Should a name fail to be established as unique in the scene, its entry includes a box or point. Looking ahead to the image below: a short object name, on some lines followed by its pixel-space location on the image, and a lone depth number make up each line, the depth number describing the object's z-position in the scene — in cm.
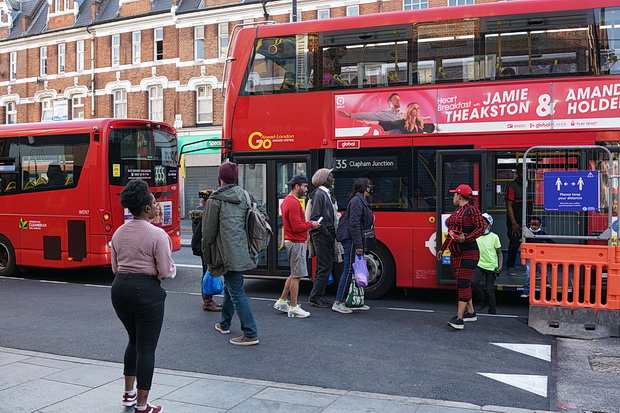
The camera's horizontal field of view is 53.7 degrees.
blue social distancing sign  719
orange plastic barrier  706
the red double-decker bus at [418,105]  825
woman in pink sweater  431
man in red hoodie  772
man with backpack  625
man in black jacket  819
